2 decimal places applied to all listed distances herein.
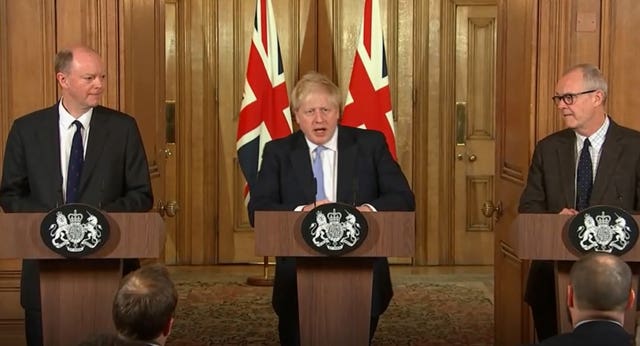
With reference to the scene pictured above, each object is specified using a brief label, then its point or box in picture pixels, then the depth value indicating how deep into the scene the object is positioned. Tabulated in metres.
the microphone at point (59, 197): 4.12
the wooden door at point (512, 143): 5.23
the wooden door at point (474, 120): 9.12
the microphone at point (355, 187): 4.27
